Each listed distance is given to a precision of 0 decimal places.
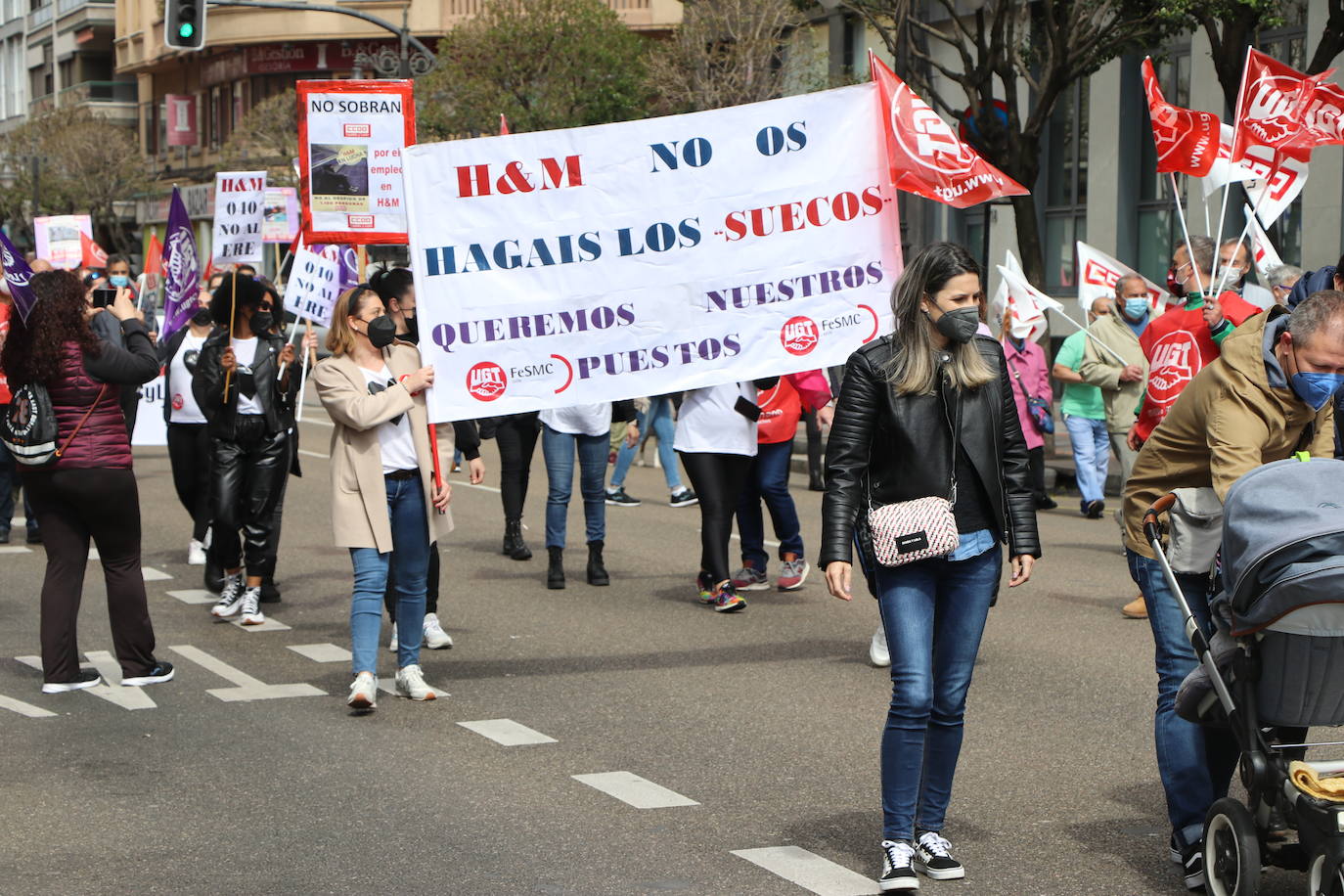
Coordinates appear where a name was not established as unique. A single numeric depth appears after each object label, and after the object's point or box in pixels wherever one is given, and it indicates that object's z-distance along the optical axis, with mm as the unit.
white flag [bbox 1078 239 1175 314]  14531
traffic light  22562
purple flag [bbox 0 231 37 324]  8711
